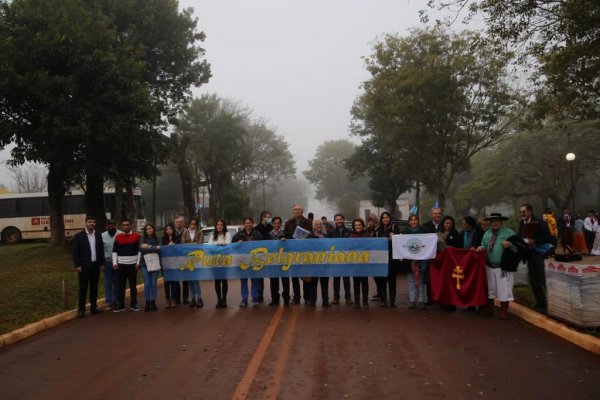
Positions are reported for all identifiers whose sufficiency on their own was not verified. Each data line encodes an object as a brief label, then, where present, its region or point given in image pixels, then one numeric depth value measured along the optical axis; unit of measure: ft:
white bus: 120.06
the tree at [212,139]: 150.61
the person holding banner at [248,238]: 36.55
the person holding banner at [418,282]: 33.99
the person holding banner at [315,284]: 35.63
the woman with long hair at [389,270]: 35.35
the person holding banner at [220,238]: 36.91
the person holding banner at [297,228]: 37.09
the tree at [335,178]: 294.25
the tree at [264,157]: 186.70
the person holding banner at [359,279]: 35.06
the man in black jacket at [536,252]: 31.65
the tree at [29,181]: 214.69
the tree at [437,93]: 82.58
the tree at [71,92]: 57.72
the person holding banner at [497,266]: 30.45
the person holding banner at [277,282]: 36.37
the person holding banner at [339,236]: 36.32
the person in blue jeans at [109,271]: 36.83
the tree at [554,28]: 35.09
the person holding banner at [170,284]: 37.24
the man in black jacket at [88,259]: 34.55
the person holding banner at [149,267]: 35.94
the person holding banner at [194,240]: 36.69
